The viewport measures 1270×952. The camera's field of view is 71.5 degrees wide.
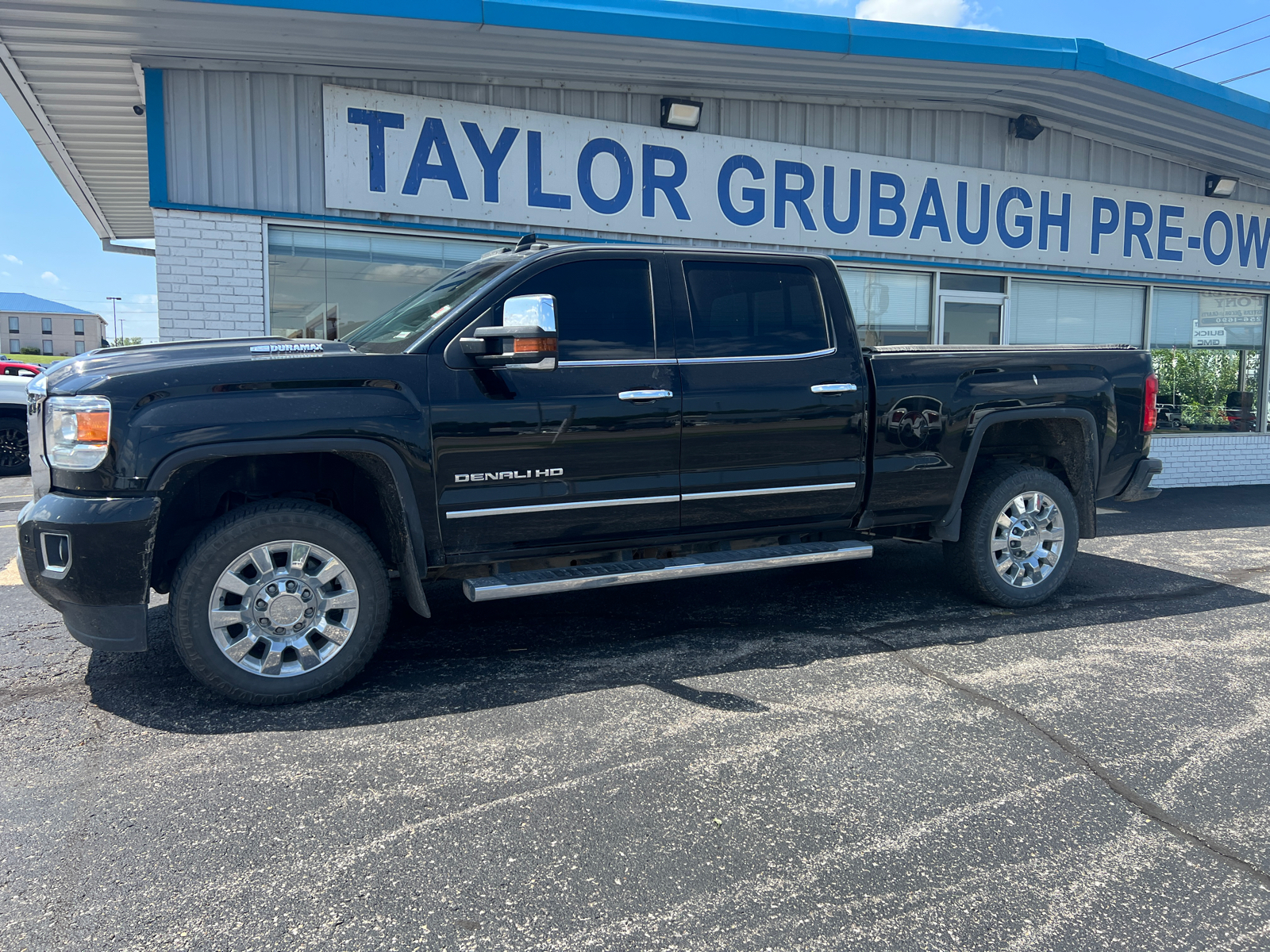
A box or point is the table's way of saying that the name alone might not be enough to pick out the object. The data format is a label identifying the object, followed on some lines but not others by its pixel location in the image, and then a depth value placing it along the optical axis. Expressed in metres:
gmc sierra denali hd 3.58
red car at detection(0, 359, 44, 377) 18.26
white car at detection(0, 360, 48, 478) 11.21
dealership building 7.55
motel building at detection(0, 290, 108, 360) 138.12
